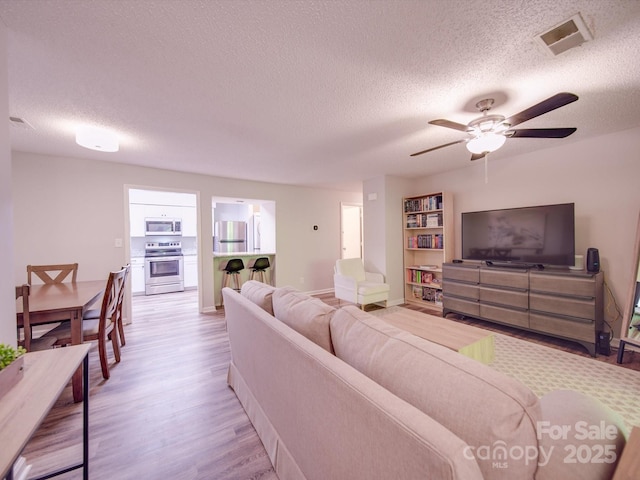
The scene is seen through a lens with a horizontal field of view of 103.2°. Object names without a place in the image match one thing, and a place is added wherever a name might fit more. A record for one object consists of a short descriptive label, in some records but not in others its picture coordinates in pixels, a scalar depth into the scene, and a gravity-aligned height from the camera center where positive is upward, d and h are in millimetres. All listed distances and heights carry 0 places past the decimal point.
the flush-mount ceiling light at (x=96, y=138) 2416 +1001
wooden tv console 2672 -771
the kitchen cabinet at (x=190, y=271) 6102 -744
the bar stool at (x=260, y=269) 4953 -587
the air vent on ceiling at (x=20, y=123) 2305 +1129
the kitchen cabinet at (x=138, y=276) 5590 -774
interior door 6410 +206
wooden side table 649 -500
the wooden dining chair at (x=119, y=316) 2571 -756
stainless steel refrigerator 6250 +92
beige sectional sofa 576 -486
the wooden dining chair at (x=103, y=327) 2147 -767
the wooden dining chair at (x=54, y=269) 2846 -339
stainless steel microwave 5859 +350
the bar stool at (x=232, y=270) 4641 -556
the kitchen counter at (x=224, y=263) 4732 -519
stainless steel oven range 5578 -617
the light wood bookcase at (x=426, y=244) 4238 -127
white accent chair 4184 -801
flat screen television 3008 +3
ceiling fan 1979 +866
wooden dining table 1909 -516
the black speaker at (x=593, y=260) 2801 -287
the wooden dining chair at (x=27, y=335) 1799 -665
